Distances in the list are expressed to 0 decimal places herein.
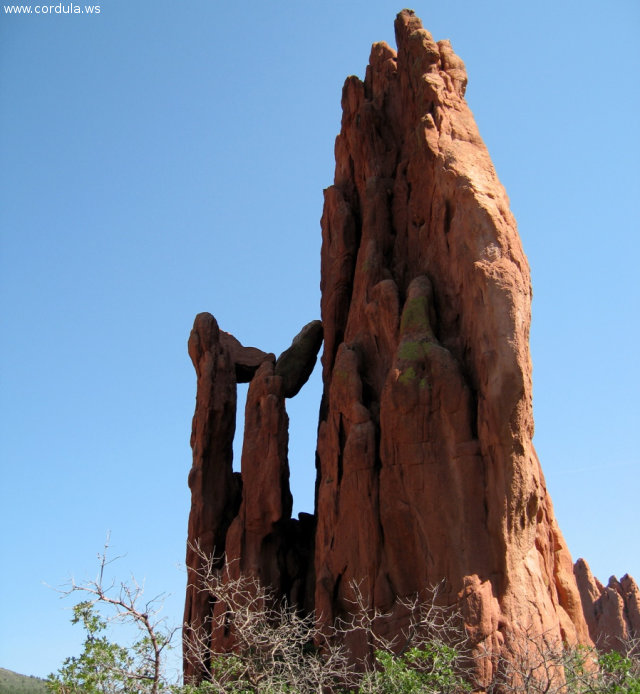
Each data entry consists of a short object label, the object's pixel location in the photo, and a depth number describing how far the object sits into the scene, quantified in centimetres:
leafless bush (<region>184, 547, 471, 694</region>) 1969
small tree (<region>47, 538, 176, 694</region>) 1695
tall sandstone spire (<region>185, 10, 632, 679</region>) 2144
